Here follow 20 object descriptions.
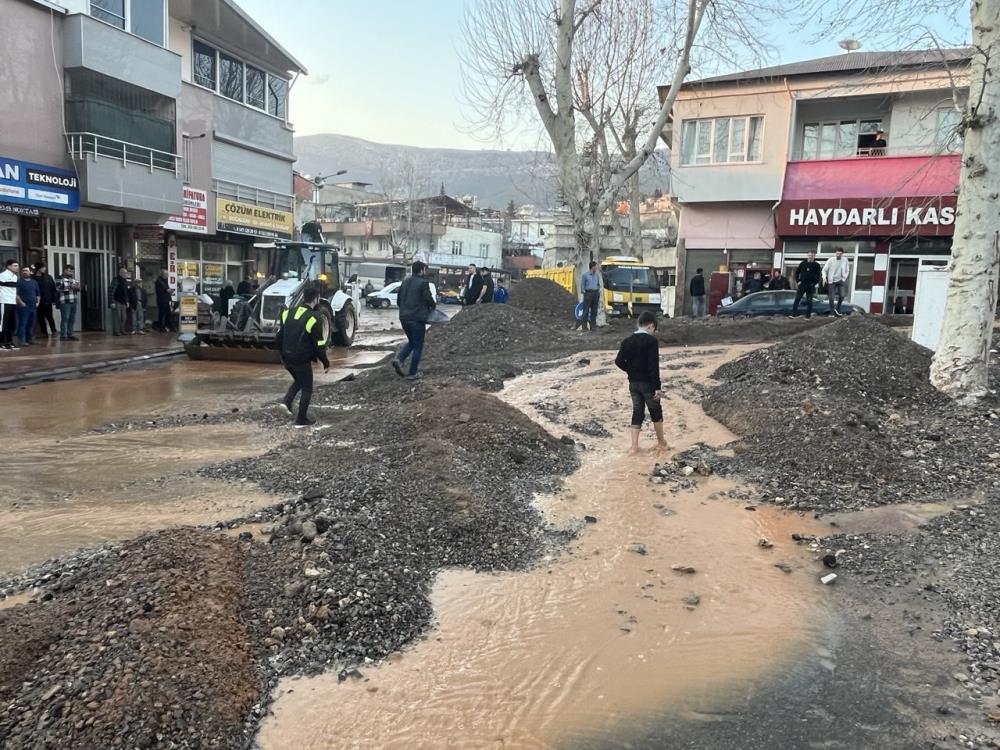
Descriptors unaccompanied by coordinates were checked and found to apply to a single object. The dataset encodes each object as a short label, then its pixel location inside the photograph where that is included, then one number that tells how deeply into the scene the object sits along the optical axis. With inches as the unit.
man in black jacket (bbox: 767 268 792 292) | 882.1
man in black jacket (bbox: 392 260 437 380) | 451.5
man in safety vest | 359.3
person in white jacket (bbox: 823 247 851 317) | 732.1
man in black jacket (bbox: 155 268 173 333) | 898.7
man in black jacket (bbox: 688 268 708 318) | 962.7
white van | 1891.0
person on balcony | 1027.3
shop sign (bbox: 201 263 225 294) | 1061.1
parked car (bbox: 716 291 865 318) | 813.9
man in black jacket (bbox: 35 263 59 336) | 700.7
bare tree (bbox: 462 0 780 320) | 749.3
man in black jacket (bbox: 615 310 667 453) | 325.4
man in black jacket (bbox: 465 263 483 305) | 836.6
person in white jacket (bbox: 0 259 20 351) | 627.2
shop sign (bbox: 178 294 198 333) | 679.1
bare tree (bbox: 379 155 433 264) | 2578.7
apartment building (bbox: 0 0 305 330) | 739.4
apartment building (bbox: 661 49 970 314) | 975.0
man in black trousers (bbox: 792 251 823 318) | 735.7
